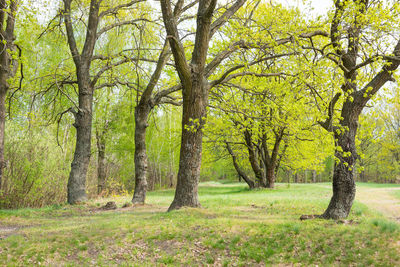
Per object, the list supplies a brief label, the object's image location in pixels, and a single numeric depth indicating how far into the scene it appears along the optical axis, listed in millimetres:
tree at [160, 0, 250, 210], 9719
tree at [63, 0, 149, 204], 12992
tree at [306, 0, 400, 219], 7625
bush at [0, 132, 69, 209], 12570
